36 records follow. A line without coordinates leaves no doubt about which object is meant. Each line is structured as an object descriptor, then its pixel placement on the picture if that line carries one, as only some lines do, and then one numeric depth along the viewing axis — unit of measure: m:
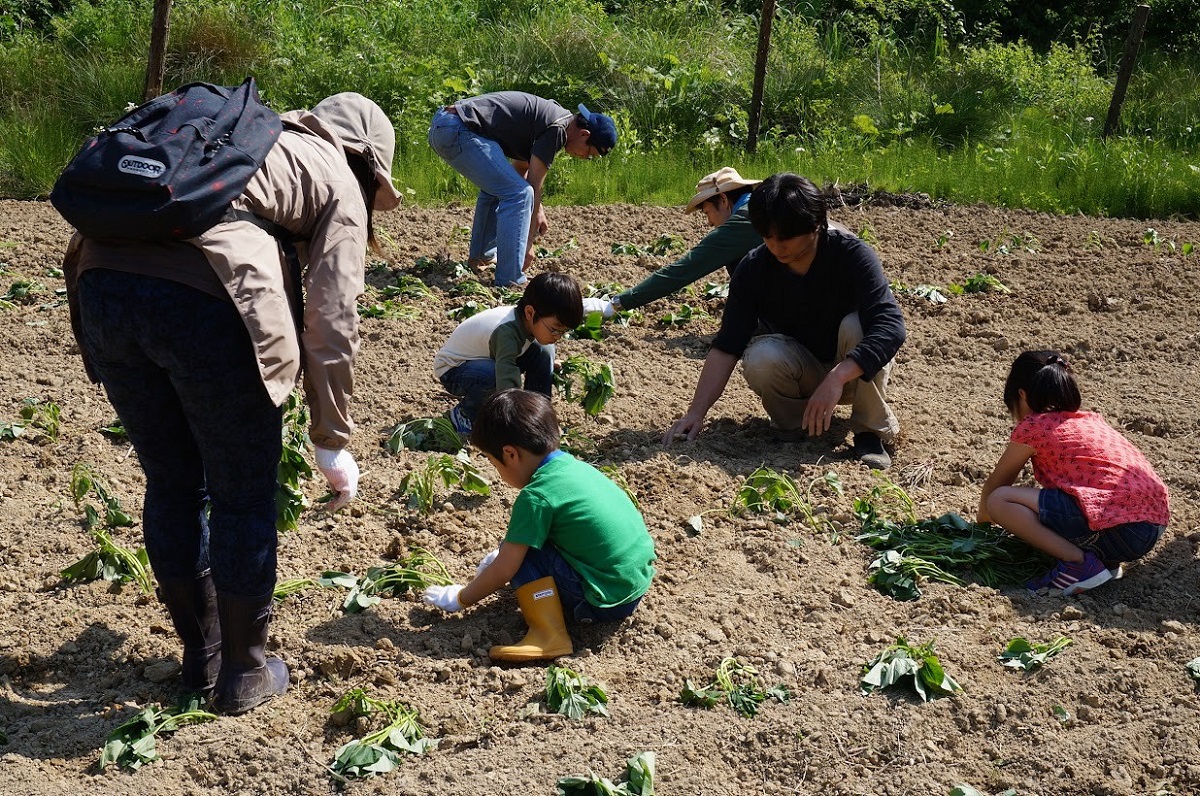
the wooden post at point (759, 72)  9.98
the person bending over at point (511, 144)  7.13
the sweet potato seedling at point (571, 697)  3.40
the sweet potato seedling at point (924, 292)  7.14
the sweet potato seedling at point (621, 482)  4.75
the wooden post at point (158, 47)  7.51
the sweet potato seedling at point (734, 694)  3.47
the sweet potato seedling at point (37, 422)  5.18
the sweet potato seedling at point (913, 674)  3.49
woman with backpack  2.82
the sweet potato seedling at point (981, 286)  7.27
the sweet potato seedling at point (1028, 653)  3.63
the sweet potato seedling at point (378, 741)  3.19
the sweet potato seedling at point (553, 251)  7.94
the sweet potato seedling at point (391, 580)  3.99
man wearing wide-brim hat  6.07
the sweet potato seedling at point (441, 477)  4.59
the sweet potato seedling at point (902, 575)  4.08
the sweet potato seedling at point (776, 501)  4.61
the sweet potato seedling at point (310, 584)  3.97
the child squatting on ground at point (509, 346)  4.65
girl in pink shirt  4.02
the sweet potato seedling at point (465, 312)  6.80
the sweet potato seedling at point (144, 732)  3.22
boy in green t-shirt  3.64
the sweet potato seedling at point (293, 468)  4.06
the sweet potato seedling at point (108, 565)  4.02
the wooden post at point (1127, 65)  9.77
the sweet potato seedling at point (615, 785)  3.07
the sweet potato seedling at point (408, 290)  7.09
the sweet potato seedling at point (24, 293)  6.82
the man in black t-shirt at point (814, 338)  4.93
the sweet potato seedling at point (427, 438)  5.19
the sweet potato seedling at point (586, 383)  5.42
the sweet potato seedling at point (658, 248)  7.99
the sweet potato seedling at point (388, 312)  6.73
